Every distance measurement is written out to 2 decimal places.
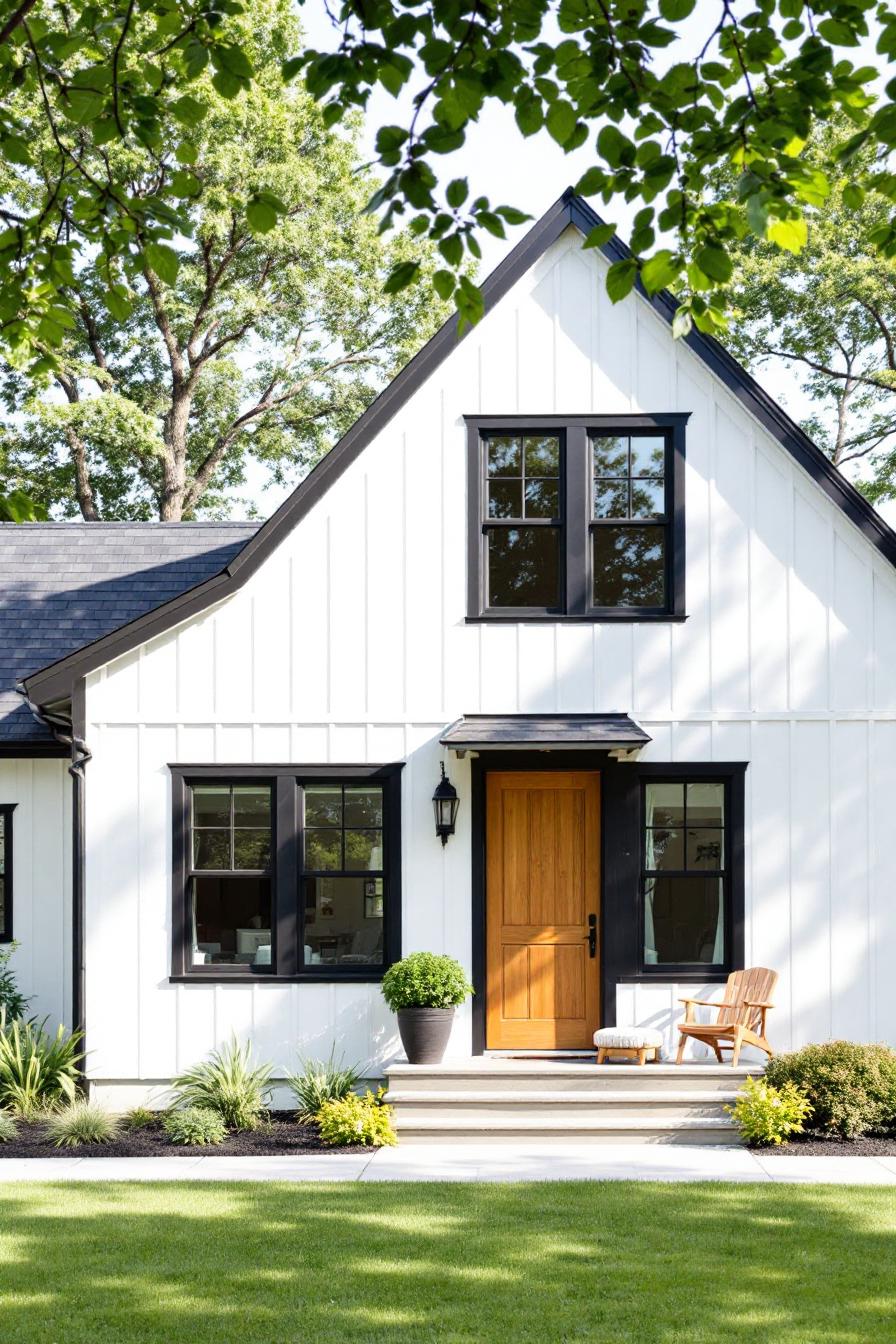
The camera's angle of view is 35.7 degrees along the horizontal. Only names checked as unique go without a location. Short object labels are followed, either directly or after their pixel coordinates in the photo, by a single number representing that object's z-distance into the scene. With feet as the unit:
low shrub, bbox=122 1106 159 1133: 37.58
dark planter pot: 37.04
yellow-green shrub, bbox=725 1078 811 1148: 33.86
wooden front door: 39.70
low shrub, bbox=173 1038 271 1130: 36.70
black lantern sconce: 38.86
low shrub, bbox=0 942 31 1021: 41.11
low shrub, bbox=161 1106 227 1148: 35.12
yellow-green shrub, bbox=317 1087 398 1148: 34.55
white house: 39.04
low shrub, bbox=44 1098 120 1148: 35.22
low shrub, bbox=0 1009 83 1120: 37.55
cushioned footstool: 37.29
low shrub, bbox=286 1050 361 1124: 37.01
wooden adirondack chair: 36.76
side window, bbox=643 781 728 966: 39.42
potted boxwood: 36.78
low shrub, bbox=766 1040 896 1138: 34.32
